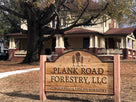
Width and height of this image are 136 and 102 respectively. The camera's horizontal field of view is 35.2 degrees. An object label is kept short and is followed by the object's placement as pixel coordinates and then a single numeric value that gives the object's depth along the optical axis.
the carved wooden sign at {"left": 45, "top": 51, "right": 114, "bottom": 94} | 5.94
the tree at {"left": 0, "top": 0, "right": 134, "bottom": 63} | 18.75
